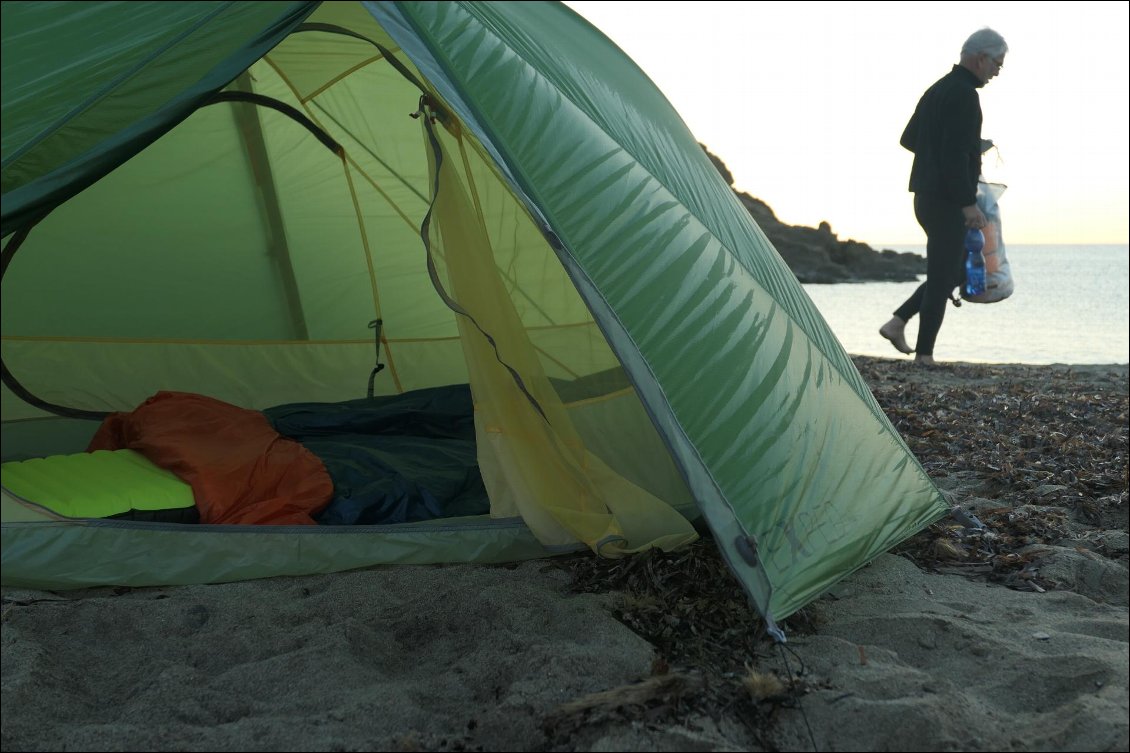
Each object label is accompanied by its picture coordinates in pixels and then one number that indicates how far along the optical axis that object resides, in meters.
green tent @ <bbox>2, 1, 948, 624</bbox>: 2.11
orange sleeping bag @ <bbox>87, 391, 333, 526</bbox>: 2.58
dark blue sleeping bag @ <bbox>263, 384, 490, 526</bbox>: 2.69
